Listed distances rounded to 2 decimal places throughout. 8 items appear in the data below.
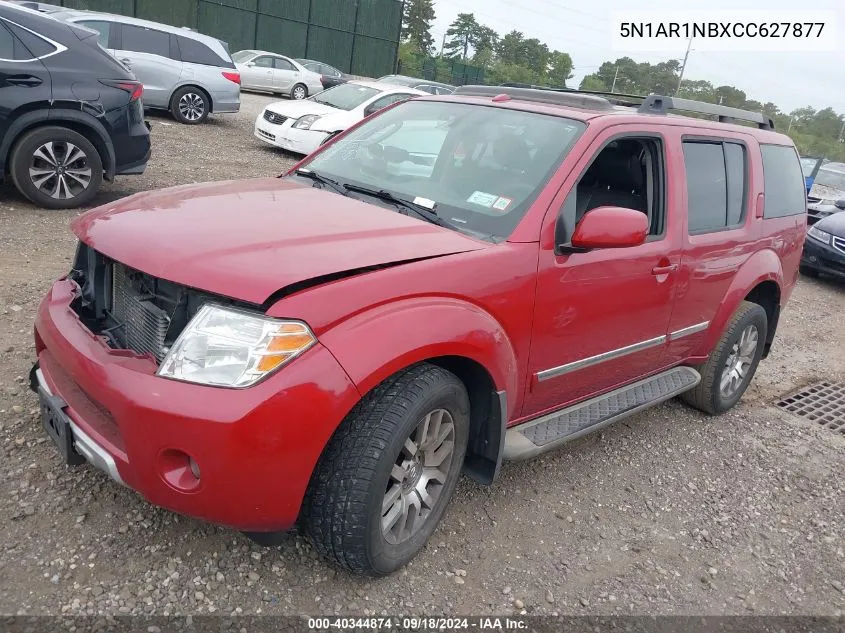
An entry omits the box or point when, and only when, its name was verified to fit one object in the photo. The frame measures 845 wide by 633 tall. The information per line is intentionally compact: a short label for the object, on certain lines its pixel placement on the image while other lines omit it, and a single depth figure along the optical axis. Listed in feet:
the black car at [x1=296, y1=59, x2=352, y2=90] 83.85
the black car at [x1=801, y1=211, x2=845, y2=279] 31.37
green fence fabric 91.30
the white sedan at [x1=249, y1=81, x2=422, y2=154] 38.22
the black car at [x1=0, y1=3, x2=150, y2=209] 20.12
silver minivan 39.17
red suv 7.13
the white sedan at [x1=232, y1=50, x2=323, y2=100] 71.61
